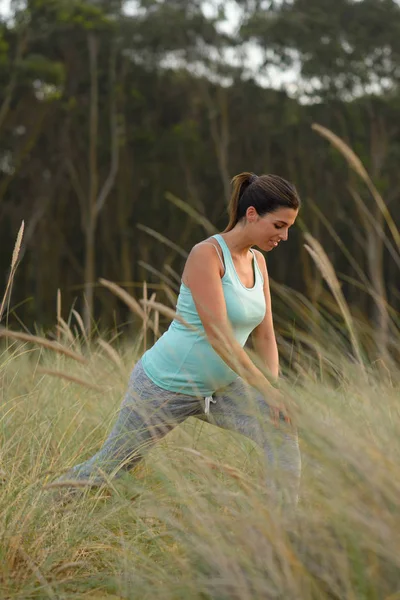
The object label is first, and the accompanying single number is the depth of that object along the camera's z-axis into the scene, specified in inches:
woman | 252.6
